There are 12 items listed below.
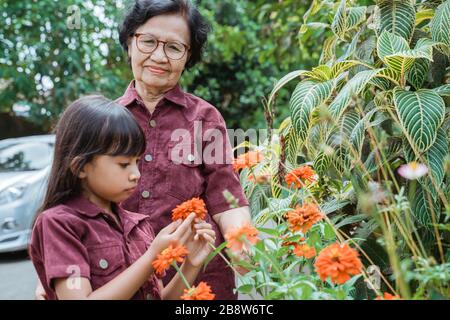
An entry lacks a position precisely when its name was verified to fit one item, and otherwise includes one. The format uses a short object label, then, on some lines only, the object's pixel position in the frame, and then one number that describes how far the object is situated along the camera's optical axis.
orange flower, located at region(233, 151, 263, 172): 1.49
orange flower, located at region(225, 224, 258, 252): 1.09
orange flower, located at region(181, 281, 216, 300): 1.05
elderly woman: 1.61
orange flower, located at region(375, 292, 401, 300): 1.03
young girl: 1.20
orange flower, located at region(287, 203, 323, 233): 1.19
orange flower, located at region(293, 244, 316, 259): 1.19
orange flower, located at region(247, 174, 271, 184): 1.40
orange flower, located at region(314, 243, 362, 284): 1.01
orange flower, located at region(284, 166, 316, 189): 1.48
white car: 5.20
